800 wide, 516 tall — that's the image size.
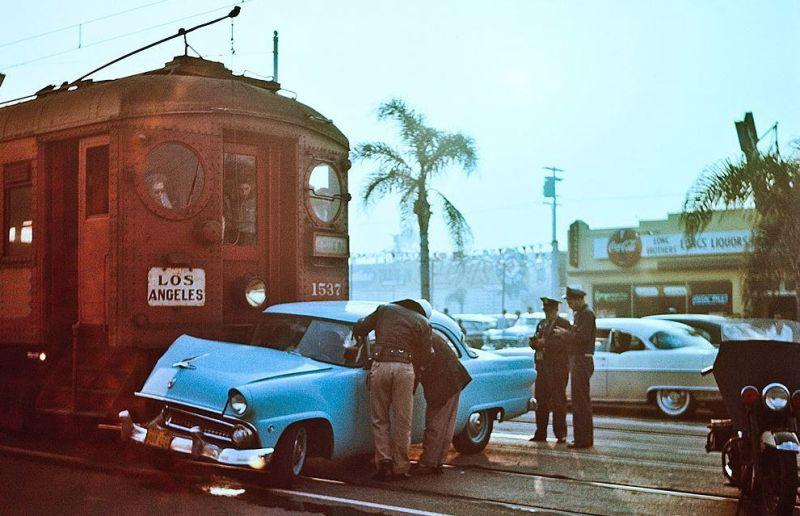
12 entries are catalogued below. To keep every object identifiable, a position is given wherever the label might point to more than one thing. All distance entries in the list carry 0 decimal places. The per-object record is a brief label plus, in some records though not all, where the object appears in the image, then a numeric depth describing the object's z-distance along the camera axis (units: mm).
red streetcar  9922
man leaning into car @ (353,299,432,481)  8516
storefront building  33781
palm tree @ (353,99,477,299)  26094
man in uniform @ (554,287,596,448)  10648
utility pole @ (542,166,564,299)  48500
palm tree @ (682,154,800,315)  17266
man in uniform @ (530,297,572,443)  11133
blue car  7793
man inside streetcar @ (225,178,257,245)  10570
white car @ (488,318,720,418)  14375
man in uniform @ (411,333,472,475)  9008
